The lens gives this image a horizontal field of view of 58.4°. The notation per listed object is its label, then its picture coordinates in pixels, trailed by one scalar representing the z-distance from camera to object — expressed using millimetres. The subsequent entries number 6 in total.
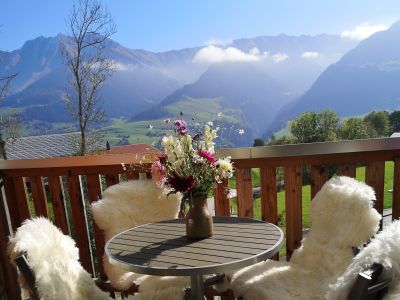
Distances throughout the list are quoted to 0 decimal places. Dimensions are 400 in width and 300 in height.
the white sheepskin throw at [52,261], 1242
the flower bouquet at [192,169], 1565
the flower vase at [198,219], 1655
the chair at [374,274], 838
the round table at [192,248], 1389
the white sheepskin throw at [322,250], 1757
